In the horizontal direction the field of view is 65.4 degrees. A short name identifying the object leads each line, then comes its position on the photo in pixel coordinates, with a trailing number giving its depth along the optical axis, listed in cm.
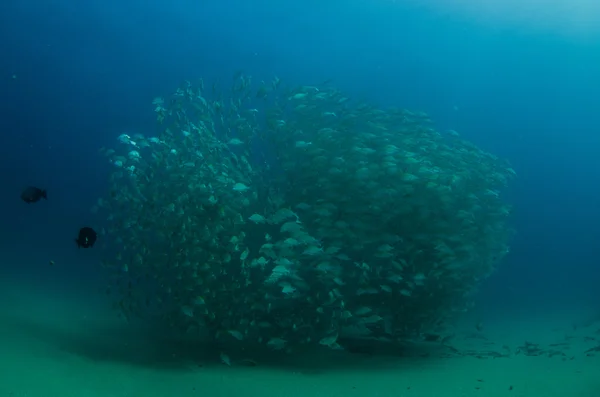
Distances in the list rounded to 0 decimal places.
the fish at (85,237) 648
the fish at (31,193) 757
